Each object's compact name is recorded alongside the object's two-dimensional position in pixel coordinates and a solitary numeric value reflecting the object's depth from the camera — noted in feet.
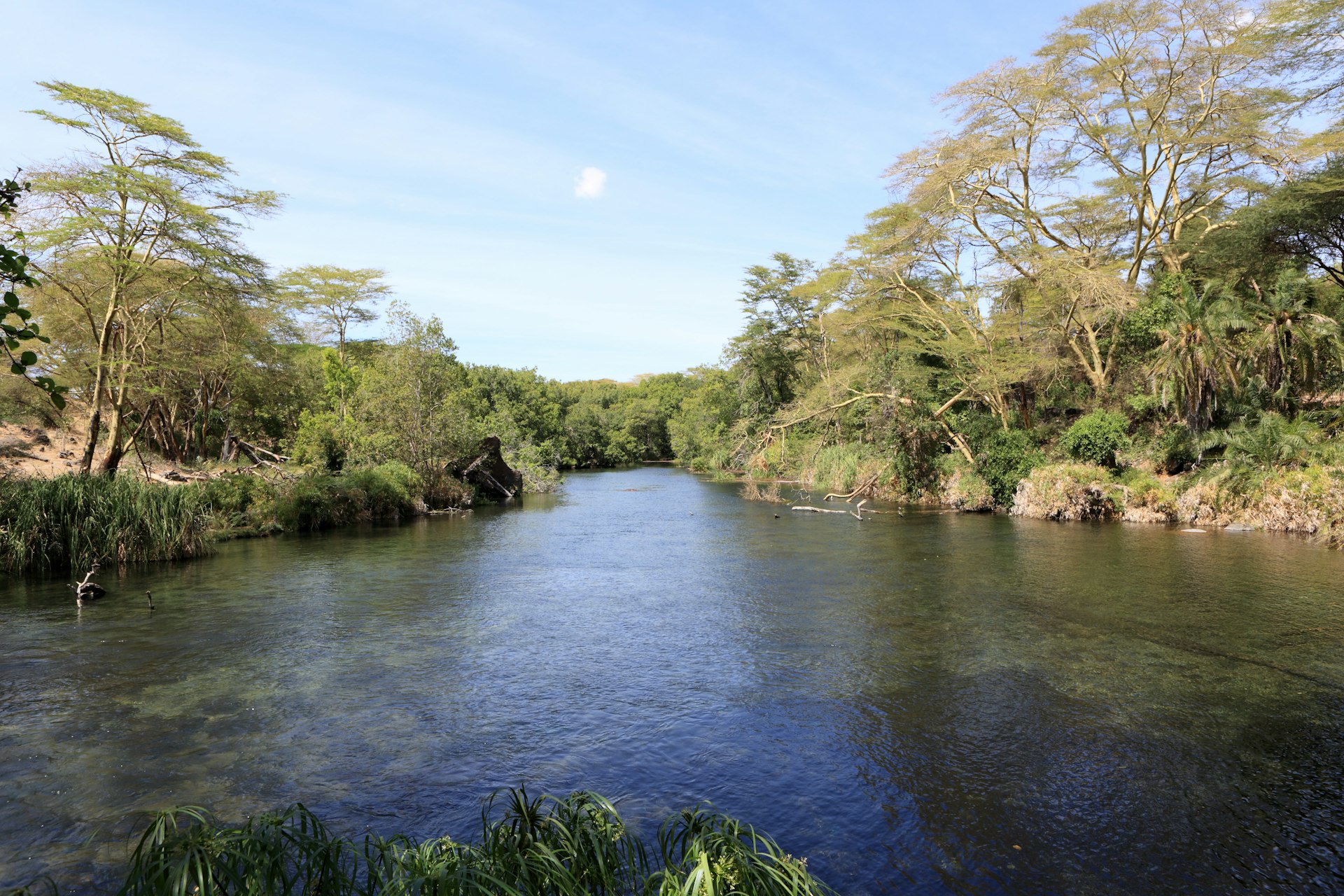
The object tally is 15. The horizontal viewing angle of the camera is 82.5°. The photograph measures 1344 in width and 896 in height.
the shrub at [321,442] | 90.27
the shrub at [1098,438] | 78.33
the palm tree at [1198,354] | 68.80
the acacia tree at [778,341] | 163.84
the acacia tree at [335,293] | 141.08
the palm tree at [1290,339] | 67.77
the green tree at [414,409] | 97.81
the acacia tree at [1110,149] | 79.10
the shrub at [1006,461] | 86.53
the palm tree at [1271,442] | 63.00
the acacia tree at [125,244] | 61.46
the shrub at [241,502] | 71.92
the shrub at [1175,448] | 74.02
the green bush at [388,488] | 87.61
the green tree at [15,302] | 9.34
